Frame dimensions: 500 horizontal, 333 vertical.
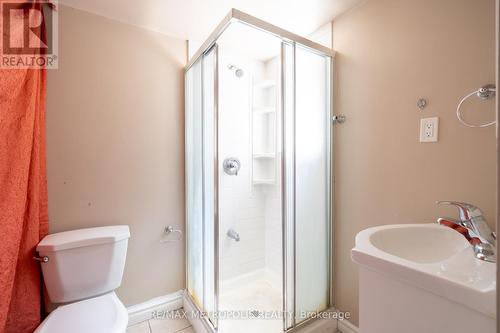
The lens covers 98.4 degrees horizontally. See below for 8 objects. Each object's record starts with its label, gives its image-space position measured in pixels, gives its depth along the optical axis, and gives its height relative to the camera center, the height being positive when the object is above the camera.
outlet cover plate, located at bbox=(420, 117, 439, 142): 1.09 +0.18
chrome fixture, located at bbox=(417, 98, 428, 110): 1.12 +0.32
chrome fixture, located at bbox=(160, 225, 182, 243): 1.76 -0.56
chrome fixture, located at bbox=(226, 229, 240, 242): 2.05 -0.66
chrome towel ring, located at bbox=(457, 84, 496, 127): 0.91 +0.30
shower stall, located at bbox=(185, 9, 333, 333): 1.41 -0.11
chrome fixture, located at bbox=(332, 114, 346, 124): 1.51 +0.32
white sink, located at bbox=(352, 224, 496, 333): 0.56 -0.38
